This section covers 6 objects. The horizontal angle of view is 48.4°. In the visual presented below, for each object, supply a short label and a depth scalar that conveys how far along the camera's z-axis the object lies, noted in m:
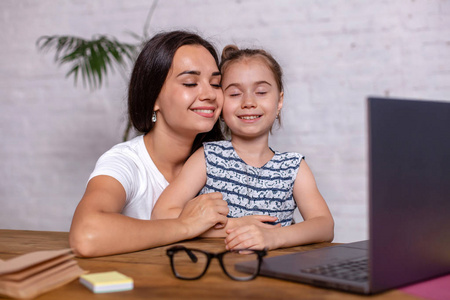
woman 1.37
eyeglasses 0.85
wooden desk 0.75
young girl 1.63
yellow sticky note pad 0.78
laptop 0.69
